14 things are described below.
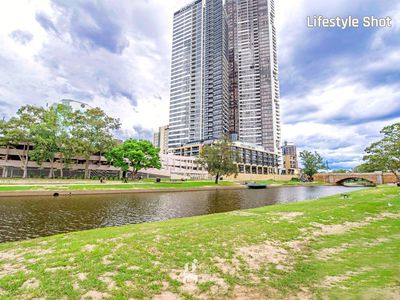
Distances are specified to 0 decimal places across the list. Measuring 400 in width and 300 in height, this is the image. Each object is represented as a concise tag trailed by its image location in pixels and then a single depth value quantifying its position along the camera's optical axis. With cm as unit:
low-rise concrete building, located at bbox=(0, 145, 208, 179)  6425
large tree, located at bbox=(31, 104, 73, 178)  5434
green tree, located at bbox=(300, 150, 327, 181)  13112
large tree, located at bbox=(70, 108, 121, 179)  5900
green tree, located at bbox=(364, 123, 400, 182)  4050
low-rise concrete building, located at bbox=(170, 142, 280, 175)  14088
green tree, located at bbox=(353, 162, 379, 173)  4556
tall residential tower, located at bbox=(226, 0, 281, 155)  17492
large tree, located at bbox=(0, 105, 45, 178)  5350
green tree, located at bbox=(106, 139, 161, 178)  6366
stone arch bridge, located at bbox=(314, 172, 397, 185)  9711
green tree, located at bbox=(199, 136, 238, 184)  6531
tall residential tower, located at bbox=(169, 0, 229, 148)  15775
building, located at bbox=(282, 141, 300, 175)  18666
